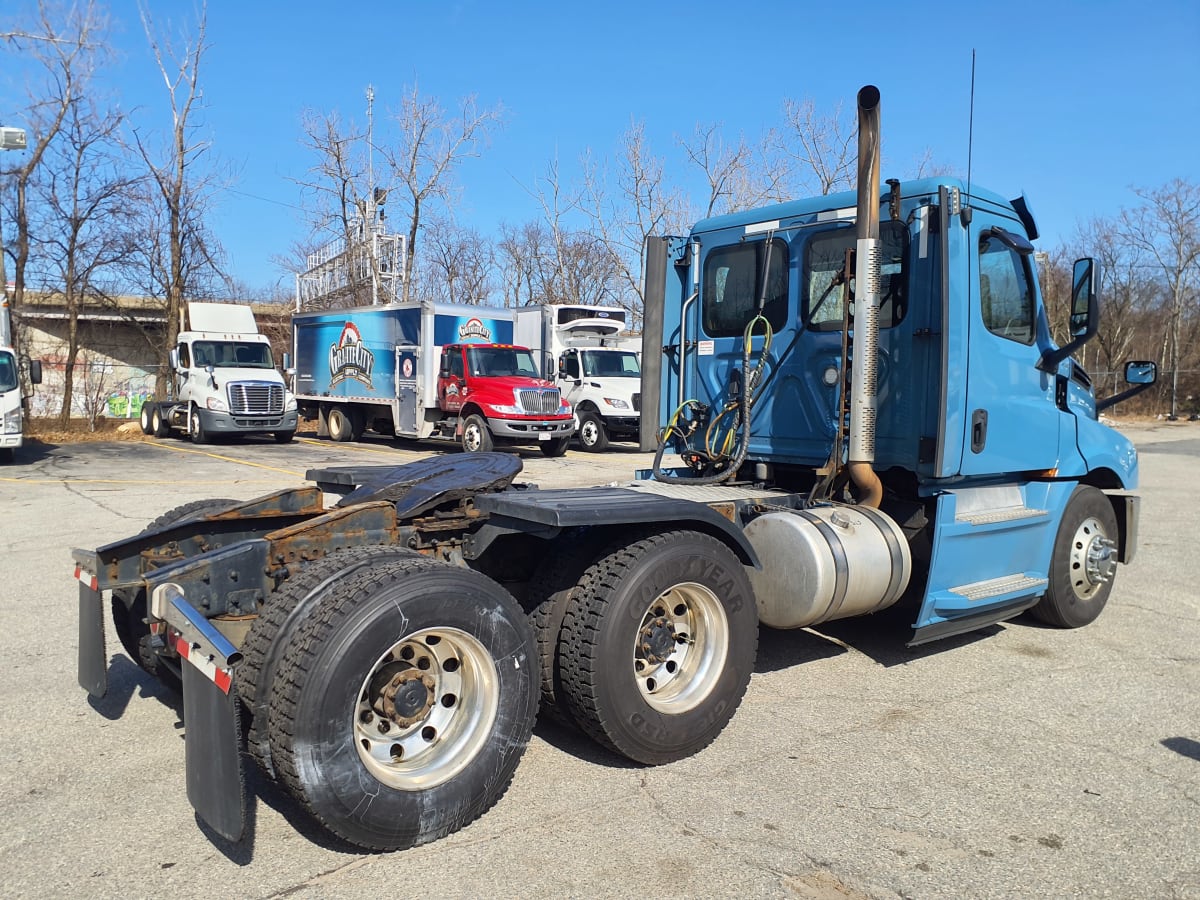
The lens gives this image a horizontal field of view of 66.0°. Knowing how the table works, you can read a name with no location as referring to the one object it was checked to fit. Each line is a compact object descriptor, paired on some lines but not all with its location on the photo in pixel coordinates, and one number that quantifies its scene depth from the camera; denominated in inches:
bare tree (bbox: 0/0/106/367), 1013.8
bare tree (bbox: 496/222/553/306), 1793.8
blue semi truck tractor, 126.1
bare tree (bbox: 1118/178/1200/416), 1681.8
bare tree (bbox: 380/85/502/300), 1278.3
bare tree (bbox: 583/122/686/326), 1223.3
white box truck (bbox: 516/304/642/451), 861.2
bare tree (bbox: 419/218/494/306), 1699.1
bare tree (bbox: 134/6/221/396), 1112.2
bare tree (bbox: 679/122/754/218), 1184.9
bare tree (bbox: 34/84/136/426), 1030.4
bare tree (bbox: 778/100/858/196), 1136.8
